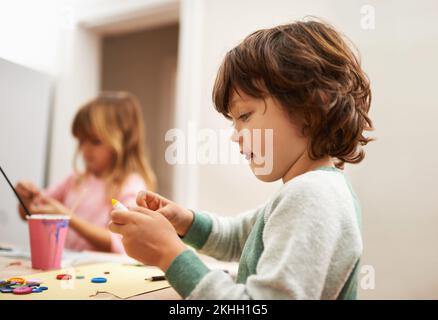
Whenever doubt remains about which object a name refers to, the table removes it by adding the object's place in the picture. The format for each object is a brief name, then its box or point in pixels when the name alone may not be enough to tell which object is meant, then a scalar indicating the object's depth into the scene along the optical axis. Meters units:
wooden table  0.54
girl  1.21
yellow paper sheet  0.53
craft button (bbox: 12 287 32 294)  0.53
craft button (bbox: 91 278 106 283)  0.61
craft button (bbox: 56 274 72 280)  0.63
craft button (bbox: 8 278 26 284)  0.59
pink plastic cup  0.71
